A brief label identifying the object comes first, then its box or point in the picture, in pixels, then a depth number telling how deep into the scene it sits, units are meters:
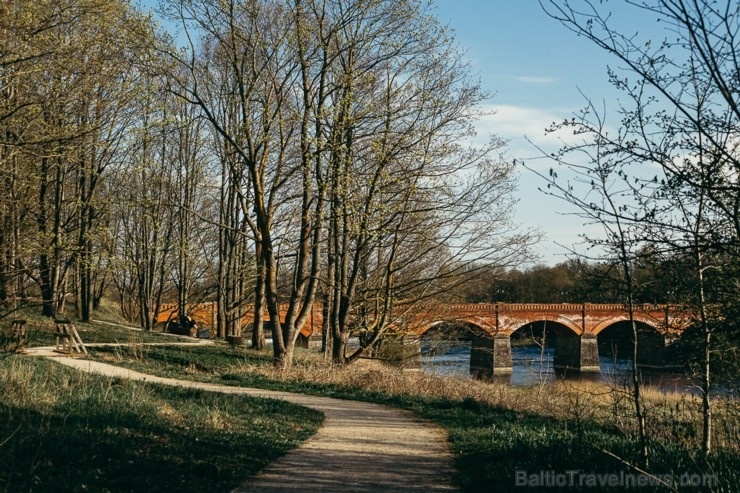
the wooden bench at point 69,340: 21.34
